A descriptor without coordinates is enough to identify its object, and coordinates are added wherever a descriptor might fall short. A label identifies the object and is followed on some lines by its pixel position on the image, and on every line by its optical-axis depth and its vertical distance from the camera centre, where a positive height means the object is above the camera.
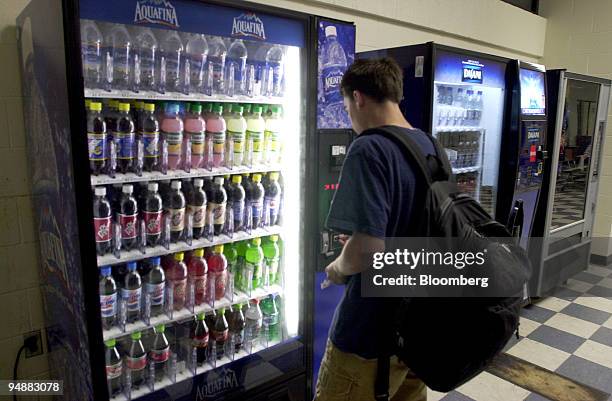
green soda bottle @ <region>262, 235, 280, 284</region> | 2.45 -0.67
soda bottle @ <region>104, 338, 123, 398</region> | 2.00 -1.05
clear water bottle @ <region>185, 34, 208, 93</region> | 2.07 +0.29
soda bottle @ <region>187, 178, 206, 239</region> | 2.14 -0.36
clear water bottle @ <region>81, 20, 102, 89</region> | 1.78 +0.29
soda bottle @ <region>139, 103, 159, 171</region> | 1.95 -0.04
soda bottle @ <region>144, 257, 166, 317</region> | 2.06 -0.70
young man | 1.52 -0.28
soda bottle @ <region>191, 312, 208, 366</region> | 2.22 -1.02
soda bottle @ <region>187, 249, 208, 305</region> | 2.22 -0.70
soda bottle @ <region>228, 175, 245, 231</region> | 2.27 -0.35
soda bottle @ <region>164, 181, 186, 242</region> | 2.07 -0.37
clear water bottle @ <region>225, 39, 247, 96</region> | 2.19 +0.29
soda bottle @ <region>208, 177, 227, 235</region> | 2.20 -0.36
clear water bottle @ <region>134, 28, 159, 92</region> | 1.94 +0.29
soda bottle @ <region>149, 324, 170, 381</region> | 2.13 -1.05
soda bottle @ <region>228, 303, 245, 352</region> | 2.36 -1.01
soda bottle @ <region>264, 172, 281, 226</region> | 2.37 -0.33
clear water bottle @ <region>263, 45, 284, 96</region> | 2.28 +0.27
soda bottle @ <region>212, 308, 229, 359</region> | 2.30 -1.02
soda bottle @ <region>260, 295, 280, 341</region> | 2.49 -1.02
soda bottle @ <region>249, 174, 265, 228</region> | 2.32 -0.35
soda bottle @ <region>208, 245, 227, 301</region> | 2.27 -0.70
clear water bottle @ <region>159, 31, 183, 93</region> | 2.01 +0.29
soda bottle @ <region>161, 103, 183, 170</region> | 2.03 -0.02
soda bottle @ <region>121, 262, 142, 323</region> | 1.99 -0.71
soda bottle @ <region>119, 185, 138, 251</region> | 1.93 -0.37
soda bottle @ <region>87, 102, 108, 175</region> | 1.79 -0.04
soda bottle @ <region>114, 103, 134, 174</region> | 1.88 -0.05
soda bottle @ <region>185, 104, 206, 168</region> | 2.10 -0.02
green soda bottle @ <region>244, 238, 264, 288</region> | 2.39 -0.68
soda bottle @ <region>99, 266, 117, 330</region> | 1.91 -0.70
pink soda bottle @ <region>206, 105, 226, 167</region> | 2.15 -0.02
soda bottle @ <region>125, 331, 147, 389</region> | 2.05 -1.04
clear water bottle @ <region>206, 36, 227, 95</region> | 2.10 +0.28
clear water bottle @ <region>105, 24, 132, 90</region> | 1.88 +0.29
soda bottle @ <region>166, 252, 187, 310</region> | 2.16 -0.71
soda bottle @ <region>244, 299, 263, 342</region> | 2.43 -1.01
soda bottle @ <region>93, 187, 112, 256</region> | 1.84 -0.37
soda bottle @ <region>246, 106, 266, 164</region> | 2.28 -0.02
